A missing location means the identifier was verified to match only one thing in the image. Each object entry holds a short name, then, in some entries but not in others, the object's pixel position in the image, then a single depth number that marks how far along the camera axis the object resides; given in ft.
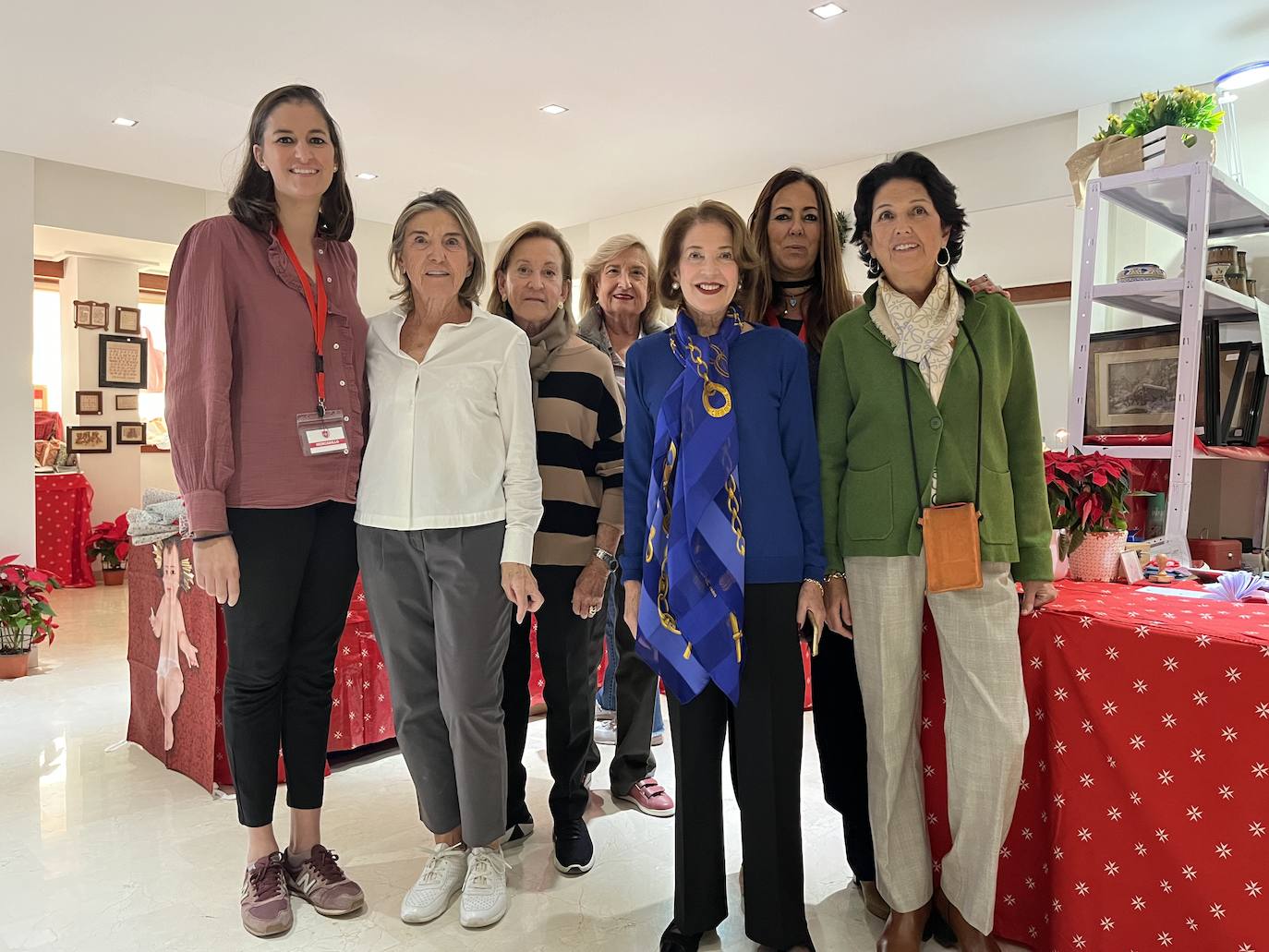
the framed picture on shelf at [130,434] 26.58
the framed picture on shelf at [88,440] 25.71
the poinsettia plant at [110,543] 23.66
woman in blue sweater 5.65
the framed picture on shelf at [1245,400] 9.56
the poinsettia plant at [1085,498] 7.05
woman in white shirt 6.48
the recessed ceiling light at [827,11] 12.42
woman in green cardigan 5.60
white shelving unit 8.39
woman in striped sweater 7.30
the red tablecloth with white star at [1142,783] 5.11
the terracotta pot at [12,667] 14.05
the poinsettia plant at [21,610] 14.12
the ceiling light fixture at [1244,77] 11.33
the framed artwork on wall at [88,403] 25.77
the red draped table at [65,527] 23.24
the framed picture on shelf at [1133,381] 8.79
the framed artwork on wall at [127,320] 26.20
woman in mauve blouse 6.06
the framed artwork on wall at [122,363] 25.99
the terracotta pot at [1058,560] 7.02
